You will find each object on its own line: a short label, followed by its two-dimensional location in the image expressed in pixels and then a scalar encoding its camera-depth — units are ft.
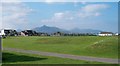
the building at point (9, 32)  294.70
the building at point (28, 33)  314.92
